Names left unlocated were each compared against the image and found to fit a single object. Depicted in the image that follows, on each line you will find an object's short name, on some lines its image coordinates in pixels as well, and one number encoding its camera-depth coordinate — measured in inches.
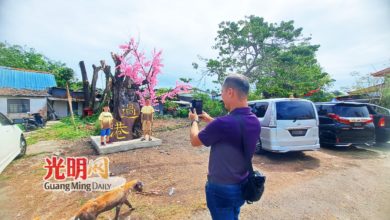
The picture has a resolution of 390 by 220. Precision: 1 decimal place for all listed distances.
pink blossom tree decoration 303.6
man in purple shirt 63.3
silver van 212.4
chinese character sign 276.9
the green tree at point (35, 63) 896.3
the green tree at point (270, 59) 538.0
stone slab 251.3
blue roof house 547.9
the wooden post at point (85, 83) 613.9
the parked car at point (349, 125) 253.8
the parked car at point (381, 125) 287.6
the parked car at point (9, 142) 190.9
